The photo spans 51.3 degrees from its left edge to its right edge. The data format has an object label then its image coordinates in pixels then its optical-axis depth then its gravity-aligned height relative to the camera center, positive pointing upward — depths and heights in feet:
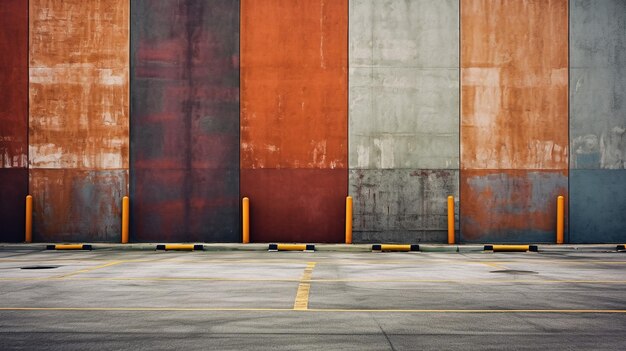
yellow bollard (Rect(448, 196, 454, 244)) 60.29 -4.27
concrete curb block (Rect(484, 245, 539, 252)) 57.41 -6.50
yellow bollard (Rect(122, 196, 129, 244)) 60.34 -4.26
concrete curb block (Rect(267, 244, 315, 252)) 57.47 -6.53
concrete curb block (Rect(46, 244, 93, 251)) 57.72 -6.69
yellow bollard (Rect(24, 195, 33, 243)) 60.85 -4.43
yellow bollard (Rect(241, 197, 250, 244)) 60.08 -4.17
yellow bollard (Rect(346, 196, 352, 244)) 59.67 -3.44
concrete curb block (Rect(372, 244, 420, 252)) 57.41 -6.49
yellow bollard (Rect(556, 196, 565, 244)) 61.21 -4.16
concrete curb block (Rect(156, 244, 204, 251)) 57.67 -6.61
